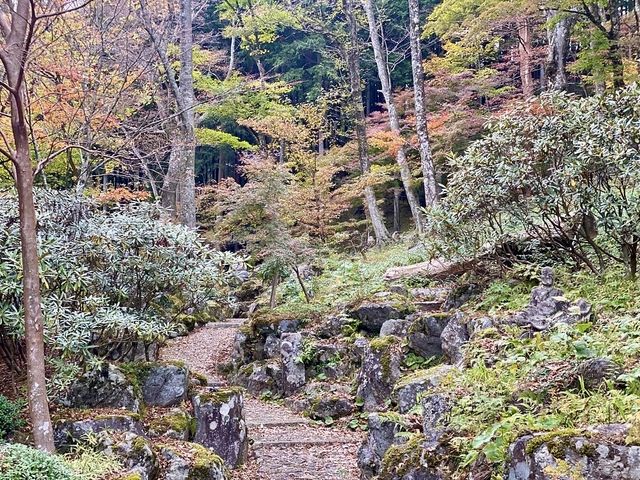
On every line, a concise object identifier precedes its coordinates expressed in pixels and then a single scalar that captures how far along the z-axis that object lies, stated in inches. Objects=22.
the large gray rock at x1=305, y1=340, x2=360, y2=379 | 330.3
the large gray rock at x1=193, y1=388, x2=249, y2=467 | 223.3
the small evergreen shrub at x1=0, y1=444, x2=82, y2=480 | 121.9
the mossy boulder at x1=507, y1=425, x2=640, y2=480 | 97.3
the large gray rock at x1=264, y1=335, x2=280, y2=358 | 374.3
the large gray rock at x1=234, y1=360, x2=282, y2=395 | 349.1
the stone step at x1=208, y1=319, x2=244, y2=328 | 502.7
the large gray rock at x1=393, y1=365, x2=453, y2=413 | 214.4
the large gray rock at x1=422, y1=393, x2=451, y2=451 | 145.6
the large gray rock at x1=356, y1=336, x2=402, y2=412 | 284.4
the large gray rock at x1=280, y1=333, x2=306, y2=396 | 335.6
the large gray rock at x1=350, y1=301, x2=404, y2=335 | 342.8
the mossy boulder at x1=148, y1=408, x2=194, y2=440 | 206.4
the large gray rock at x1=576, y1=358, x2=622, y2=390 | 125.2
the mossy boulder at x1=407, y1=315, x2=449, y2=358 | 293.7
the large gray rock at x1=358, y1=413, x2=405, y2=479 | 198.5
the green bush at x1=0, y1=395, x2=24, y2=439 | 169.5
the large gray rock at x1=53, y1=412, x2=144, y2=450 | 173.8
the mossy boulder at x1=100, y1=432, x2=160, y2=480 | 162.6
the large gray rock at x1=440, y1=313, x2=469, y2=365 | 264.4
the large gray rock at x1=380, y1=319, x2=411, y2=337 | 320.8
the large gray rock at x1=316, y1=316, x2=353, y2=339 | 358.6
